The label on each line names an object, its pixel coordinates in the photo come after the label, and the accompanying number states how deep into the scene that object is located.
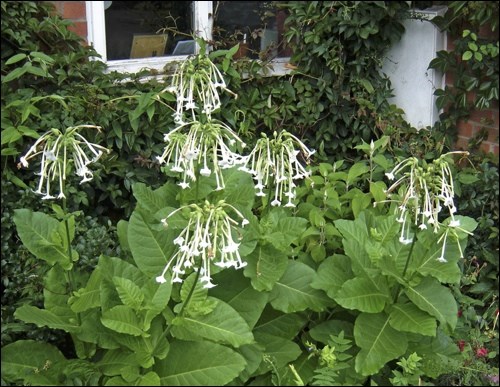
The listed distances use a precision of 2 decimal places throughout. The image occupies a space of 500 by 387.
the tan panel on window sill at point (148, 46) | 4.94
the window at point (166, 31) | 4.69
